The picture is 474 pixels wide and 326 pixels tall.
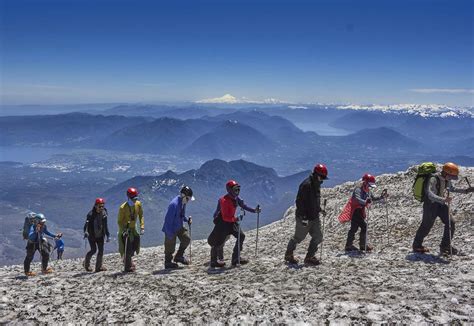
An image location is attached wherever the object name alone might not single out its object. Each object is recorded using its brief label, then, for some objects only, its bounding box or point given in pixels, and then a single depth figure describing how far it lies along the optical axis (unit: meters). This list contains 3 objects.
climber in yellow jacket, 15.18
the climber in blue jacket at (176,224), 15.13
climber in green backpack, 14.56
